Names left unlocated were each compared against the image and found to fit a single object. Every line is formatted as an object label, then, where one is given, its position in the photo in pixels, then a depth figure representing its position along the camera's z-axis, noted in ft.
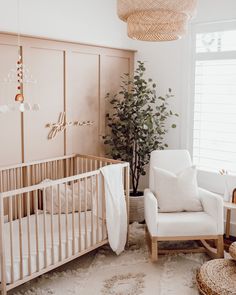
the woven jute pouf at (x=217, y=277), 9.01
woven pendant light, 7.28
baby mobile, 10.98
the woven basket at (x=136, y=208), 14.79
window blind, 13.44
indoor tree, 14.38
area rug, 10.11
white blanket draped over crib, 11.53
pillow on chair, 12.06
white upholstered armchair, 11.23
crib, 9.36
